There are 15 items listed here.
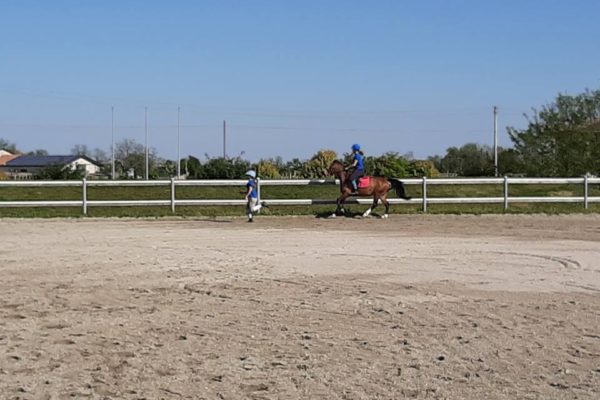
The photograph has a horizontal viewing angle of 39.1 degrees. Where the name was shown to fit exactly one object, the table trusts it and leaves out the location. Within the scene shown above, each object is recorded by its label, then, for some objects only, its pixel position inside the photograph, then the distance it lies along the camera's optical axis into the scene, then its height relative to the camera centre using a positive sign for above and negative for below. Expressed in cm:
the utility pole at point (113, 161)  7992 +197
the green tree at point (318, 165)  5106 +111
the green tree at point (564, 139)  4809 +271
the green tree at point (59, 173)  5078 +55
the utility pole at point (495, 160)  6475 +190
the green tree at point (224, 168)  5116 +89
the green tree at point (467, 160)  8156 +243
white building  9854 +233
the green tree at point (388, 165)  4350 +94
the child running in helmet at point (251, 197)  2380 -41
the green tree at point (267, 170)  5325 +81
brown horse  2572 -16
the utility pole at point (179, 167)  7629 +140
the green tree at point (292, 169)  5402 +91
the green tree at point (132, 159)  8938 +258
